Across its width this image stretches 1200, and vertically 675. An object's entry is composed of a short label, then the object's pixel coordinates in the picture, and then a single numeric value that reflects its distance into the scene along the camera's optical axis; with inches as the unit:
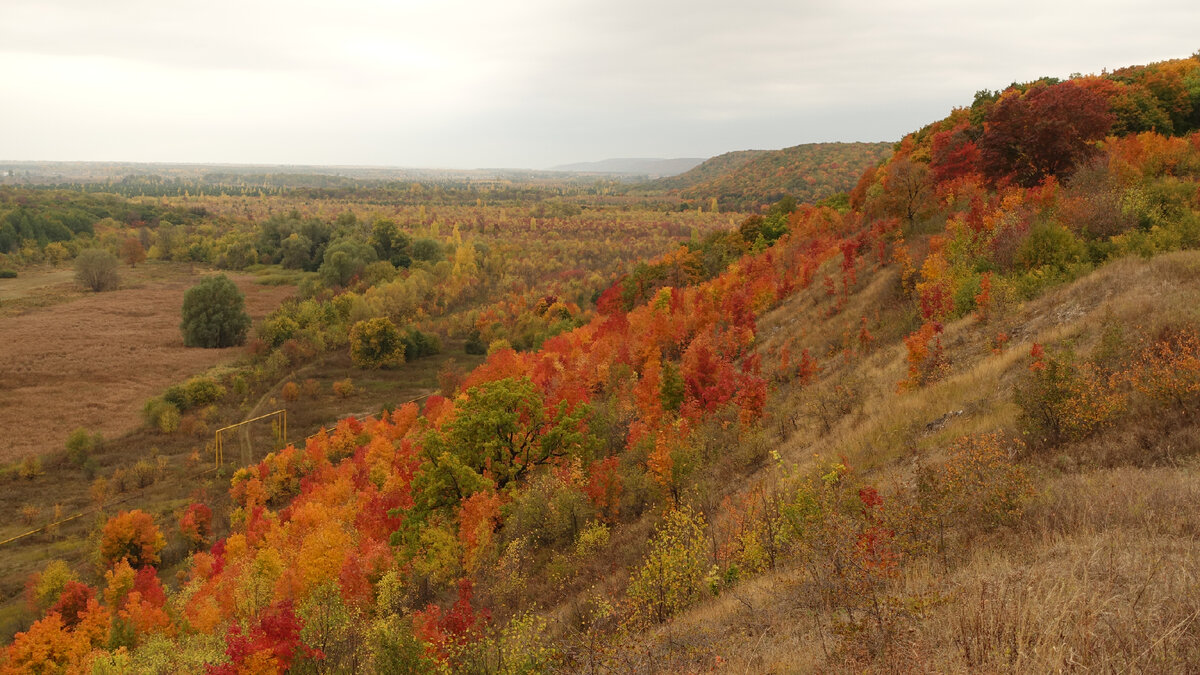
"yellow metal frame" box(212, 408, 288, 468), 2122.4
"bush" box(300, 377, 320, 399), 2731.3
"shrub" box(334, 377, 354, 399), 2736.2
